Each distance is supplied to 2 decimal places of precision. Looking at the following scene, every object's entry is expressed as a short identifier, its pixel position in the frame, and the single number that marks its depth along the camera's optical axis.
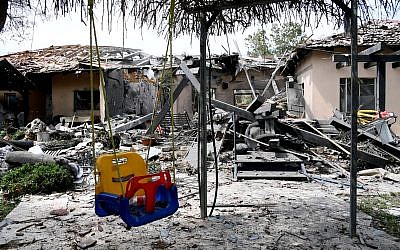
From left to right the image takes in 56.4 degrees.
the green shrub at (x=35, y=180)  6.02
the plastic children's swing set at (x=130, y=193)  3.31
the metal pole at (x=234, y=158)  7.36
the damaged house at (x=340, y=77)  13.46
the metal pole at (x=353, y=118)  3.70
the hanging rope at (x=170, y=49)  3.57
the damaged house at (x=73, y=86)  17.67
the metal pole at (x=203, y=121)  4.51
